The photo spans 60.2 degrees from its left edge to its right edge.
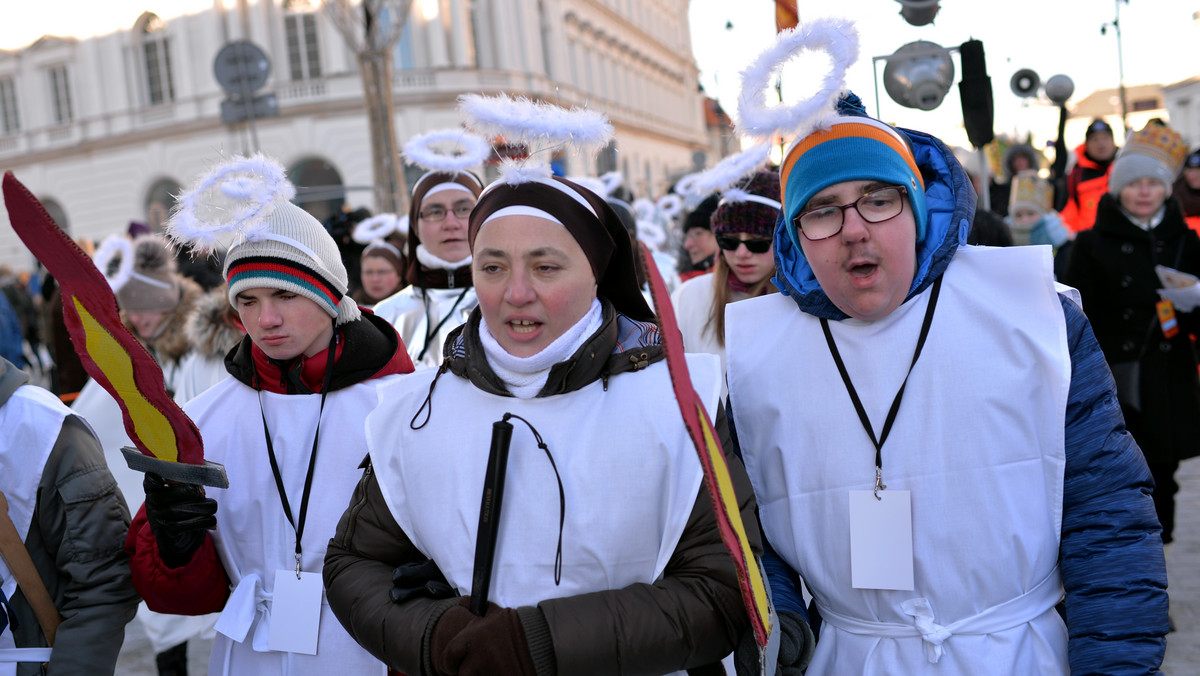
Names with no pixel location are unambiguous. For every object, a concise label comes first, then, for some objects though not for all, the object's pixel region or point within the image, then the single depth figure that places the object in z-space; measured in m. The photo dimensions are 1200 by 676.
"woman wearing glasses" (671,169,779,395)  4.39
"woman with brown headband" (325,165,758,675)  1.99
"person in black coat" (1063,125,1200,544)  5.21
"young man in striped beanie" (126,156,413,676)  2.64
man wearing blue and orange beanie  2.03
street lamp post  22.05
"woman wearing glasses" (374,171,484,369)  4.72
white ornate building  32.50
